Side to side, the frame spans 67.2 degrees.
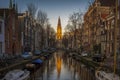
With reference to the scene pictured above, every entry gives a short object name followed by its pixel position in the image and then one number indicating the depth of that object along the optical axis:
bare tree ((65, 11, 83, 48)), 33.68
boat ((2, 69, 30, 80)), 9.92
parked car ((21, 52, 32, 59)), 21.53
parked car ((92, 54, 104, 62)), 18.55
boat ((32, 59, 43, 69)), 18.01
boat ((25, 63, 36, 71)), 15.75
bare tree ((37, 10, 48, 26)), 33.45
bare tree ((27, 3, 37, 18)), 28.22
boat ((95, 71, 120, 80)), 10.10
